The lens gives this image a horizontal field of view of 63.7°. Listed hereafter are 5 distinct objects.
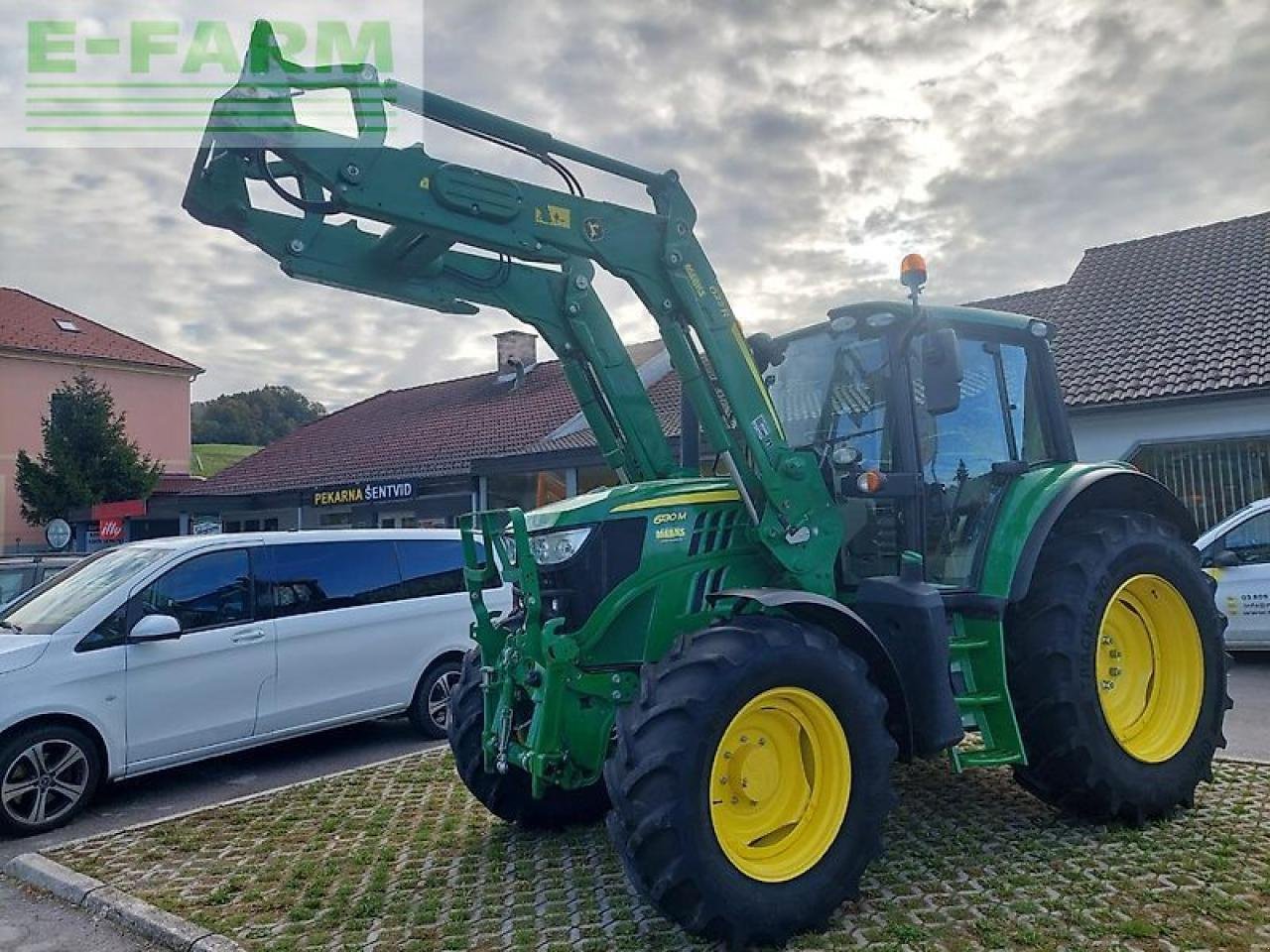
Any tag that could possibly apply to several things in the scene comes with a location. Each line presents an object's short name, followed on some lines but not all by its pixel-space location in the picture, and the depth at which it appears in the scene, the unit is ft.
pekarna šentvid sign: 71.46
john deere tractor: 12.68
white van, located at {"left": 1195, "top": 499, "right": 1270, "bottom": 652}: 32.17
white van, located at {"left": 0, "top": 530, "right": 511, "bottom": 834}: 20.74
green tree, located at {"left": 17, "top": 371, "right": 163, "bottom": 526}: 97.86
